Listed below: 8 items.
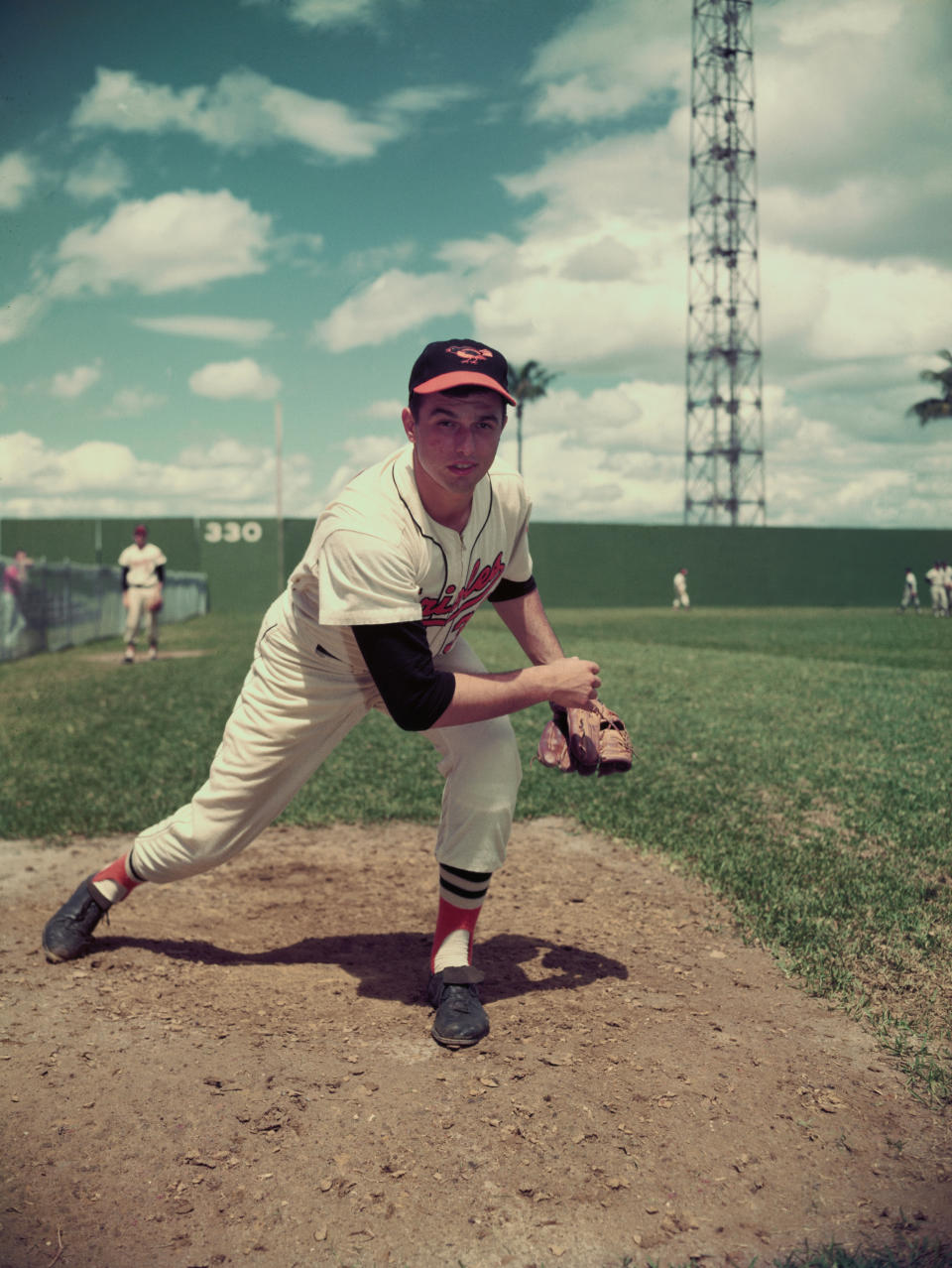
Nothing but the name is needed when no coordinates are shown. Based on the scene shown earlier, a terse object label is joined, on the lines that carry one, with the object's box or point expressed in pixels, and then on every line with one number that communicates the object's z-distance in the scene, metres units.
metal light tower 43.16
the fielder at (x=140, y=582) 14.16
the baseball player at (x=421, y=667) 2.68
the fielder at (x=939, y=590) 28.88
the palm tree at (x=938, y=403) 40.28
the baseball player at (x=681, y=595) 33.52
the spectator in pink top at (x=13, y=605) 14.60
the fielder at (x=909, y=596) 32.56
